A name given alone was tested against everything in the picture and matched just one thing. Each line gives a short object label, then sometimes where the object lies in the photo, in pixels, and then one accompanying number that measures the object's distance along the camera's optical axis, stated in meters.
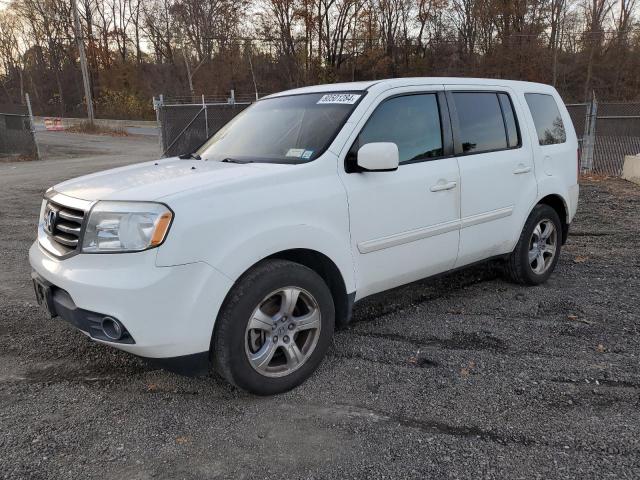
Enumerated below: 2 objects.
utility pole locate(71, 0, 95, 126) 28.38
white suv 2.66
